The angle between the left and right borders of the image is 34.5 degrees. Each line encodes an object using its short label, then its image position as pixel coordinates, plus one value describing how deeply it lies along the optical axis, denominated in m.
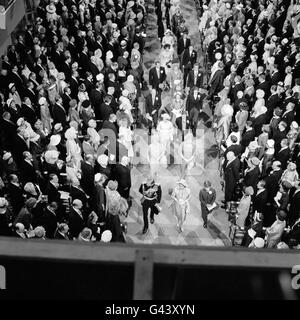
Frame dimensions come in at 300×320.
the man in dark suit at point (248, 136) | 9.88
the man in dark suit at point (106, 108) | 10.43
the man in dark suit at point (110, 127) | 9.80
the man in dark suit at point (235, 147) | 9.36
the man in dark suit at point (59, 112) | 10.20
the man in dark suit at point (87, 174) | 8.66
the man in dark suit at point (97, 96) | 10.82
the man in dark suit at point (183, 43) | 13.78
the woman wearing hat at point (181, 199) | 8.60
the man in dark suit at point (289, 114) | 10.05
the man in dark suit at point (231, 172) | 9.16
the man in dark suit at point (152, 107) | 11.52
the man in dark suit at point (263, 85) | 11.30
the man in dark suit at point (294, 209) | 8.12
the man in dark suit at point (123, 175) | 9.02
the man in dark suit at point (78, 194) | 8.12
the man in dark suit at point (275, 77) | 11.45
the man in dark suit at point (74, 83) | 11.17
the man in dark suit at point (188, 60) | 13.00
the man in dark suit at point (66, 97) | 10.70
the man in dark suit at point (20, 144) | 9.13
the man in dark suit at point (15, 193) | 8.03
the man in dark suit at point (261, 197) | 8.23
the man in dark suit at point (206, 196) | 8.62
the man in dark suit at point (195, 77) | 12.23
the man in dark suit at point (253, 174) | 8.77
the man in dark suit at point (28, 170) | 8.51
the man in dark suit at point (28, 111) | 10.10
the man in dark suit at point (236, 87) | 11.34
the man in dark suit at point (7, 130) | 9.47
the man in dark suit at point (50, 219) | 7.46
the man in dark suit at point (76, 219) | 7.46
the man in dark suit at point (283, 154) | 9.15
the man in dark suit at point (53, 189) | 8.18
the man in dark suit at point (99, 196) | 8.23
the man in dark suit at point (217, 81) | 12.19
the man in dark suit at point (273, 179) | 8.70
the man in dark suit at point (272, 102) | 10.77
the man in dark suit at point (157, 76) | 12.33
